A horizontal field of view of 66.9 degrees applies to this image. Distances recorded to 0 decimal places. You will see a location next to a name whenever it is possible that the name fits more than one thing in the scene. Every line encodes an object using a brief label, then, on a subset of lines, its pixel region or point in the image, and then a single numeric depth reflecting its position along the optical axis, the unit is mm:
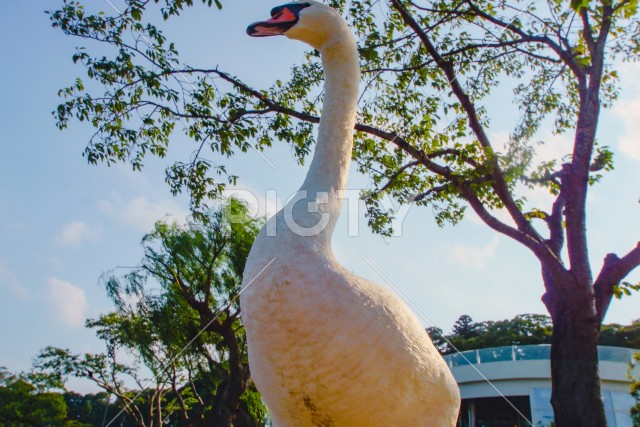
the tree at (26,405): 23469
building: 17781
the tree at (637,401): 9250
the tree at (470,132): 6262
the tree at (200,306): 15906
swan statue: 2016
